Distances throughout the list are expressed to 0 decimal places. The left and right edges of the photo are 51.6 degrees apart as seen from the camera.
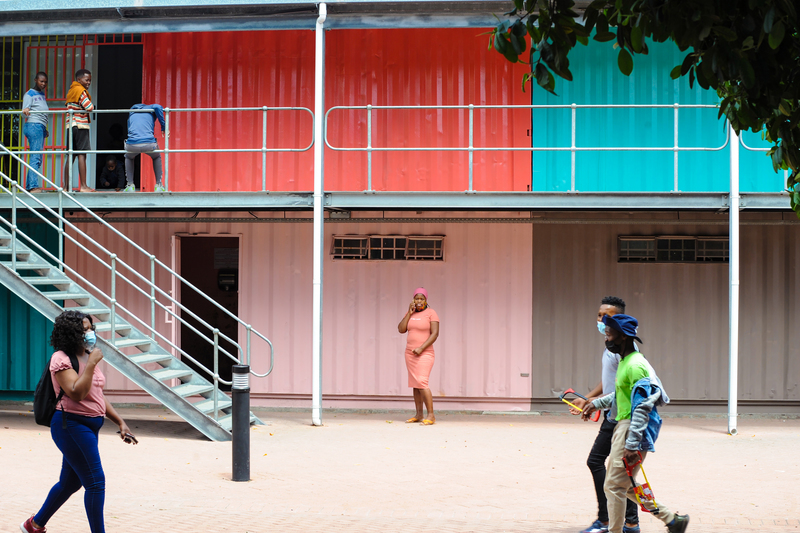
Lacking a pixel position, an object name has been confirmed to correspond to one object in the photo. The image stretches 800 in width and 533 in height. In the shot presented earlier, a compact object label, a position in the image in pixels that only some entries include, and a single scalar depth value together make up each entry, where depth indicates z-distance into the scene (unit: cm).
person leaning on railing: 1145
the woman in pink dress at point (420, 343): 1120
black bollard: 784
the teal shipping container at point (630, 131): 1220
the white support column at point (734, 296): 1069
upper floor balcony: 1232
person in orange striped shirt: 1164
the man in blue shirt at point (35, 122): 1173
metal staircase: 984
